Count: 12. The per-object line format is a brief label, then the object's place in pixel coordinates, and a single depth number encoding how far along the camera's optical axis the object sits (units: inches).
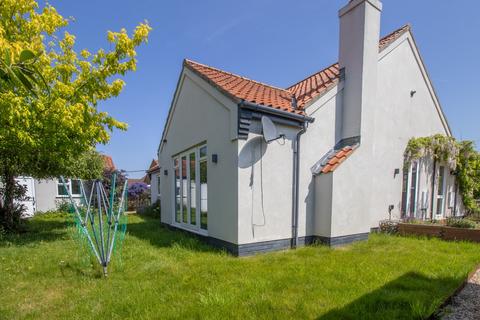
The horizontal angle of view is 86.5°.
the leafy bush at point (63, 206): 652.7
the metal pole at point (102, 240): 189.8
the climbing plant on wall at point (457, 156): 381.7
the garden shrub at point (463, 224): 317.7
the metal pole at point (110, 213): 194.5
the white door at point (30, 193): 612.4
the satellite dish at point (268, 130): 245.9
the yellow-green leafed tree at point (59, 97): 251.1
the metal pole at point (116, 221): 199.4
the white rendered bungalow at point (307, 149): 253.1
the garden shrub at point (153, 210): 609.0
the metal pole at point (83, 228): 193.6
